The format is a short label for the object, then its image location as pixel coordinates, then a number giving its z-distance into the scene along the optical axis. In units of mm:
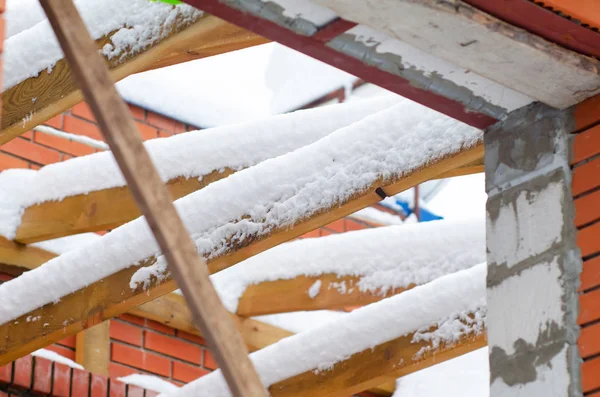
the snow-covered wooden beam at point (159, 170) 5582
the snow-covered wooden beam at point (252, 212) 4480
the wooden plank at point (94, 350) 6699
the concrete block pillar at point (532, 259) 3432
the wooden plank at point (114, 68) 4414
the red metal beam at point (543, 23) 3279
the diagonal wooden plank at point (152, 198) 2500
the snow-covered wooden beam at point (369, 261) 6094
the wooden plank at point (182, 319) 7008
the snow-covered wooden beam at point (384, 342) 5289
